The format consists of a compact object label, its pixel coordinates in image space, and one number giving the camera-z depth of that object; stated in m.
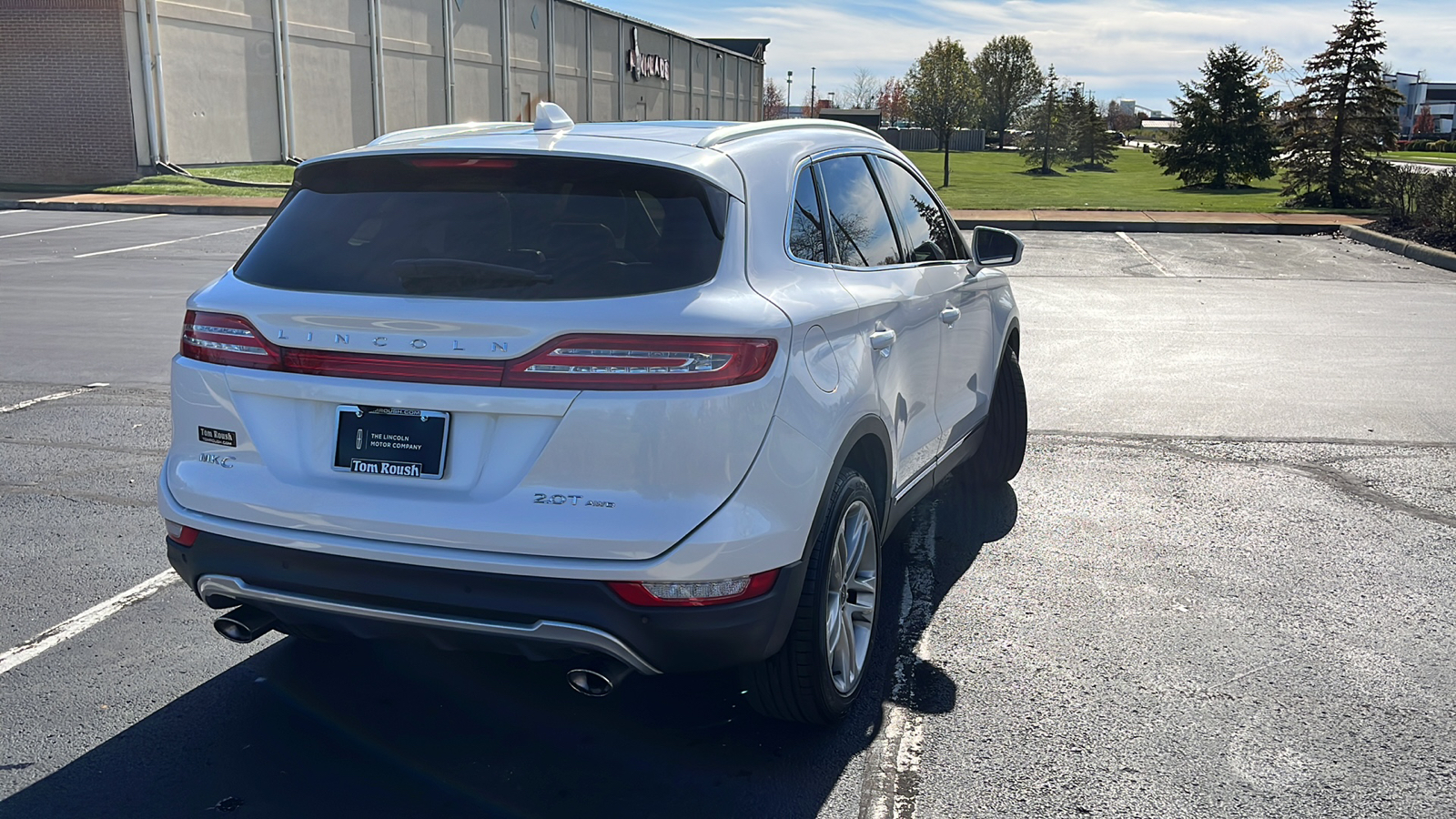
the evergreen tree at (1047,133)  45.56
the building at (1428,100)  139.00
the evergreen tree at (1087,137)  48.28
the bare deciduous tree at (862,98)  116.69
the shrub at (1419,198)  18.20
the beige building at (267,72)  28.61
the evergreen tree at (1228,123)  33.12
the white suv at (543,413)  2.96
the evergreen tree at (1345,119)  24.66
